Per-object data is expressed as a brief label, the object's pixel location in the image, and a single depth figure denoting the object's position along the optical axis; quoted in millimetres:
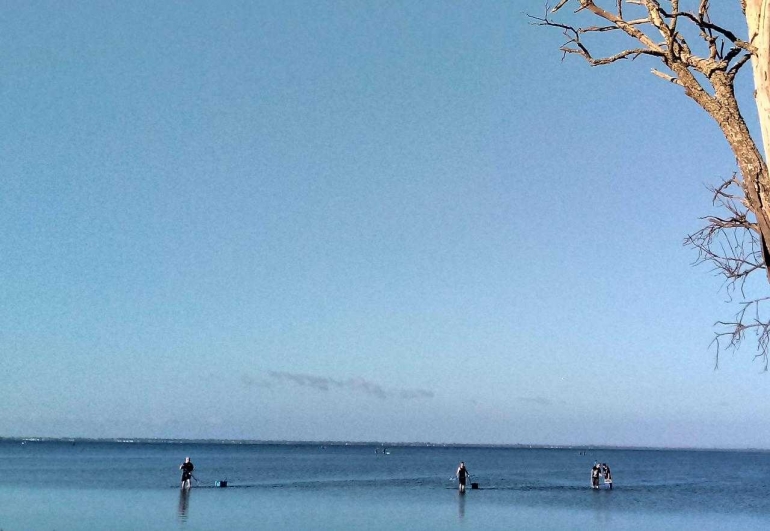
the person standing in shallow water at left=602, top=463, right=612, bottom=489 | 46281
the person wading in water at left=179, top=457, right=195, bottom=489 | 38588
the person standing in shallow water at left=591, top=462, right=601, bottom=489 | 44969
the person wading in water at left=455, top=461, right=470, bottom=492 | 39438
